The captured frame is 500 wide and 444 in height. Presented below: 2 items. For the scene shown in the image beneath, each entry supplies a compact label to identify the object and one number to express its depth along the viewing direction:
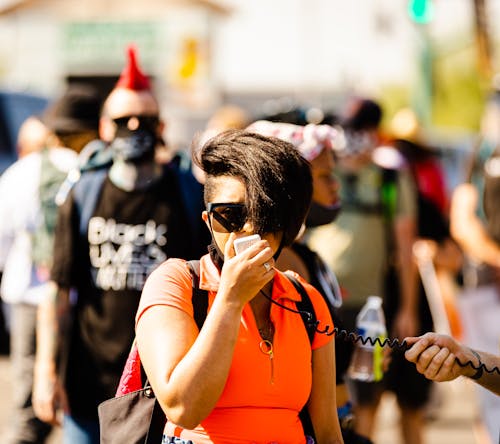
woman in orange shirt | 5.22
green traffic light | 32.53
